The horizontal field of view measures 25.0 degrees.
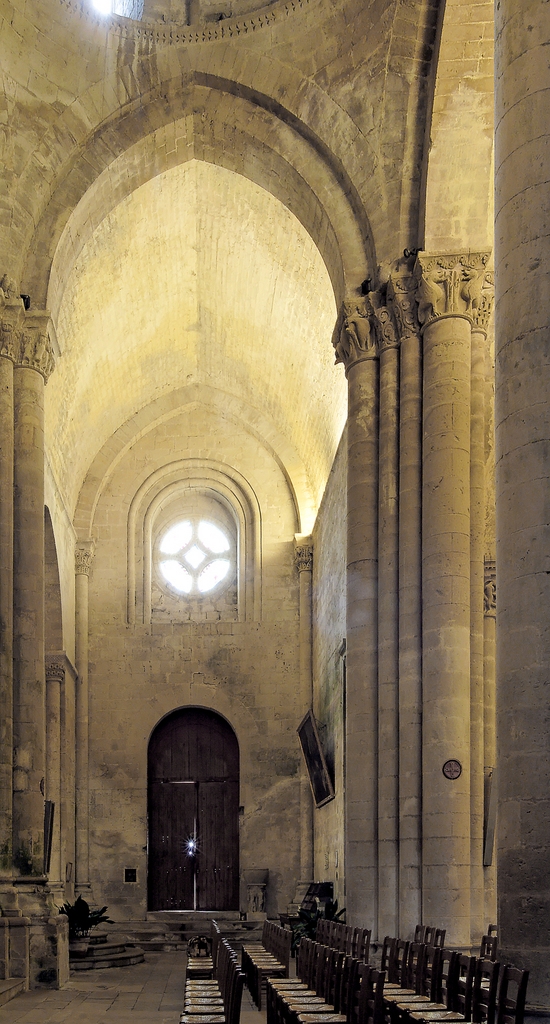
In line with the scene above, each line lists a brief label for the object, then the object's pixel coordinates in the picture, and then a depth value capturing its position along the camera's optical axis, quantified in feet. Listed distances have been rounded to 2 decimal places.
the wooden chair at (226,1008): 22.42
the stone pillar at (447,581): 40.42
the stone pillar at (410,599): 41.98
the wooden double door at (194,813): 81.76
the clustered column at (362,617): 44.39
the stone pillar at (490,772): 41.86
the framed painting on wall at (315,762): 69.72
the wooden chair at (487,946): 33.60
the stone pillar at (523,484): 22.08
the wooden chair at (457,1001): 20.83
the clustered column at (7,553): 46.85
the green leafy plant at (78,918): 59.06
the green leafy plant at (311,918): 56.80
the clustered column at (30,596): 47.52
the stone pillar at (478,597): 40.65
